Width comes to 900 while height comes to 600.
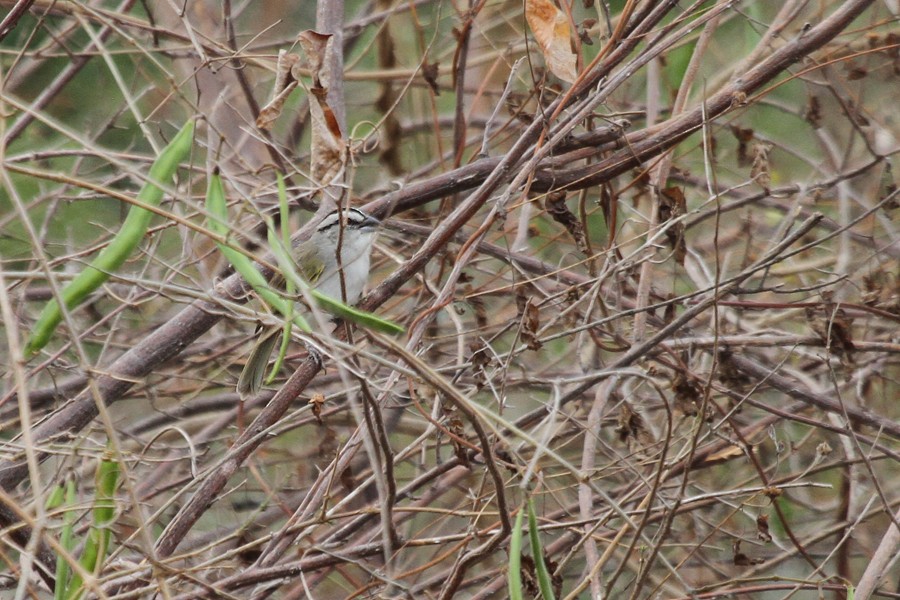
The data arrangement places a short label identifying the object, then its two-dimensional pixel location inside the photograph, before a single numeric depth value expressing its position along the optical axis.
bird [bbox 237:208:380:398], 7.84
